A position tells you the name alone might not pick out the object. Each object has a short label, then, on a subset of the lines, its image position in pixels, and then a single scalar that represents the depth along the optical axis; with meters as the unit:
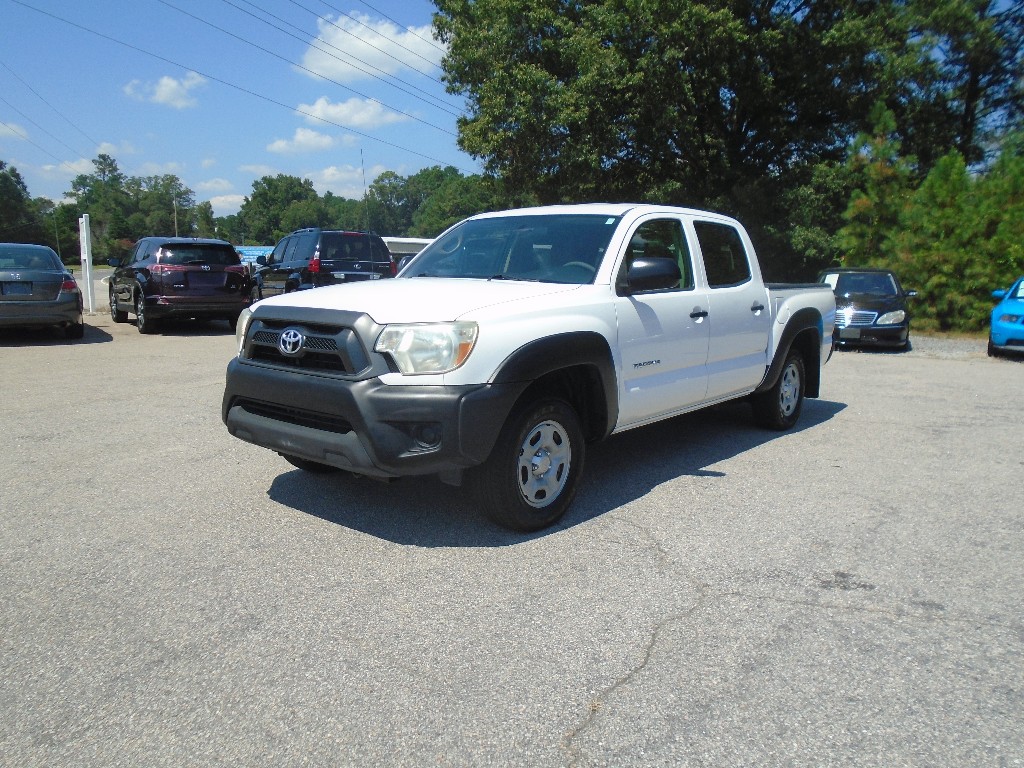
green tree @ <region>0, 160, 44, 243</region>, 81.12
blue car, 13.15
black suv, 14.98
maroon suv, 14.48
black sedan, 14.32
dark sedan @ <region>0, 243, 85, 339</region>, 12.55
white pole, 19.45
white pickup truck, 4.01
